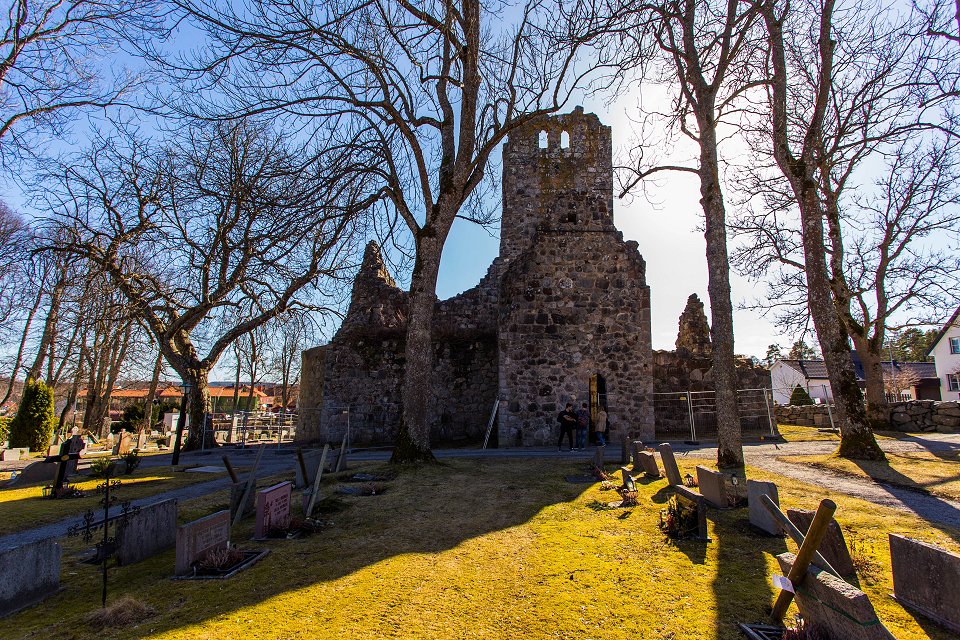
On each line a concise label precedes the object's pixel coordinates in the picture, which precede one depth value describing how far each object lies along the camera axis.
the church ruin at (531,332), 14.74
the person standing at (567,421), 13.36
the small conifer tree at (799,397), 23.19
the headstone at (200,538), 4.73
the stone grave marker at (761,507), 5.32
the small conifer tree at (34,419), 18.12
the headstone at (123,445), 16.10
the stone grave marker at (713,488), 6.53
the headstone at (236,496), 6.67
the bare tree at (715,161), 8.88
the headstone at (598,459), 9.29
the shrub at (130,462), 11.70
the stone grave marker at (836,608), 2.77
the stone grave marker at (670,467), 7.33
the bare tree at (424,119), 10.09
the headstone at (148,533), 5.13
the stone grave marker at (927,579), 3.38
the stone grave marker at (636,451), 9.56
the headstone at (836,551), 4.22
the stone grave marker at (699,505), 5.29
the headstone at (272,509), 5.83
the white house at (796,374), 43.12
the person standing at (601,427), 13.62
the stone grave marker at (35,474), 10.41
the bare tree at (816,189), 10.15
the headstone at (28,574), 4.02
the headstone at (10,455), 16.08
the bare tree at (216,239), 10.25
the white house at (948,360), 40.22
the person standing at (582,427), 13.63
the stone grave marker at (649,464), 8.83
